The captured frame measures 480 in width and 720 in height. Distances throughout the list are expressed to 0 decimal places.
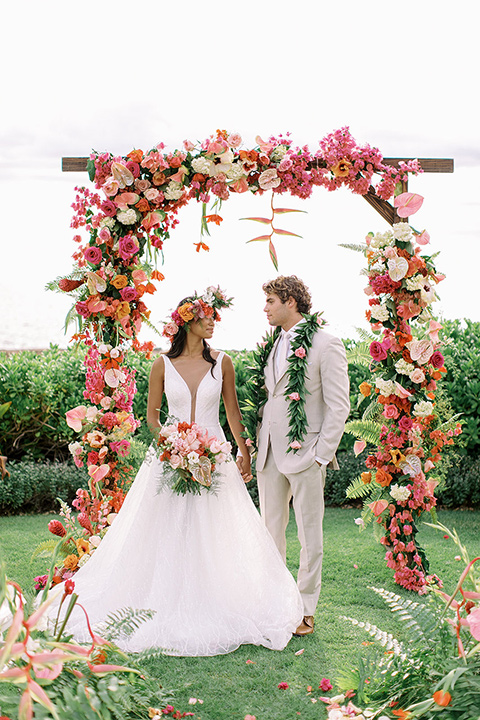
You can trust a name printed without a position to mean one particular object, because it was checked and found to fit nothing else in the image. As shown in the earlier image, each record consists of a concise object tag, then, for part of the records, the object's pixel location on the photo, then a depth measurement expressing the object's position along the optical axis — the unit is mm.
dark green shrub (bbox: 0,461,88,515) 7609
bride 4152
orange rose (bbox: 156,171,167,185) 4930
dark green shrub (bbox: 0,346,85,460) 7992
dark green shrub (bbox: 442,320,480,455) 7816
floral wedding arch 4949
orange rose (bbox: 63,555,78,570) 4859
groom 4414
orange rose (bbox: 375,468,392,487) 5121
